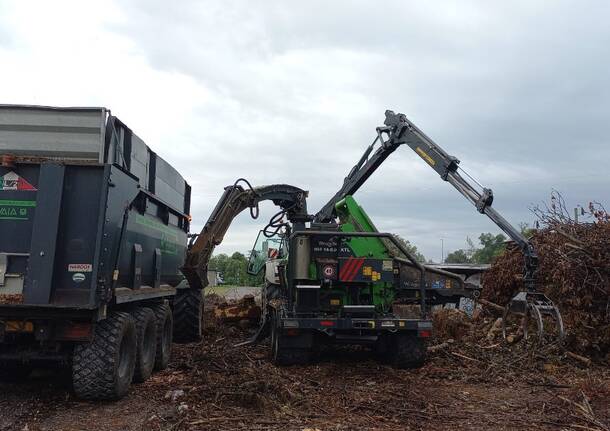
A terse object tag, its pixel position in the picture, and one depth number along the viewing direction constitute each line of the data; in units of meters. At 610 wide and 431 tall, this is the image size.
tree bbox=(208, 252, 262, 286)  59.71
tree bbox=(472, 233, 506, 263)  57.71
